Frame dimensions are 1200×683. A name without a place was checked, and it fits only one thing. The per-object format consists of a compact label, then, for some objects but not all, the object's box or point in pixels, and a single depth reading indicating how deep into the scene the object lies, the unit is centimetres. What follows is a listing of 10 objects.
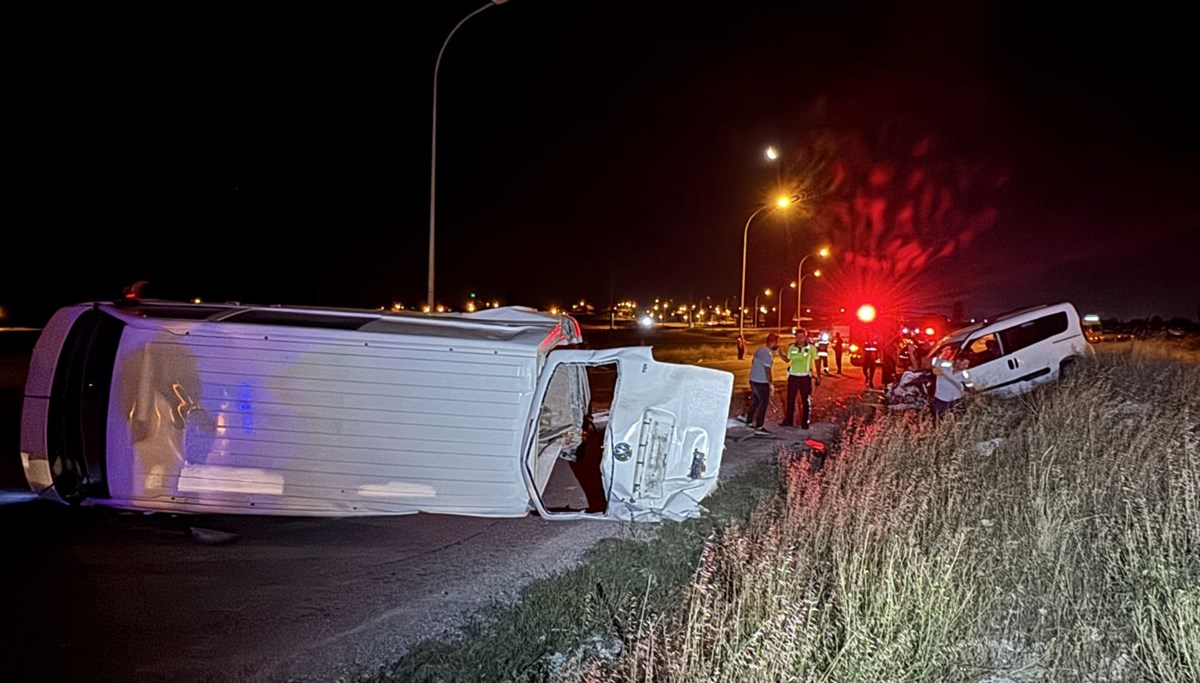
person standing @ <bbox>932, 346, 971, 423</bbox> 1102
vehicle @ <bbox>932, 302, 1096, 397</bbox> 1382
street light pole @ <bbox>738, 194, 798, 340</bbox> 2170
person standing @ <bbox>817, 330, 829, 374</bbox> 2168
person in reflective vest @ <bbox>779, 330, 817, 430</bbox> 1229
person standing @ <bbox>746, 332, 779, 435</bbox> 1160
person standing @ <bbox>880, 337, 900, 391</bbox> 1784
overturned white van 607
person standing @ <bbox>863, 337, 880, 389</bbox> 1942
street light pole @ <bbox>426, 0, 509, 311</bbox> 1390
